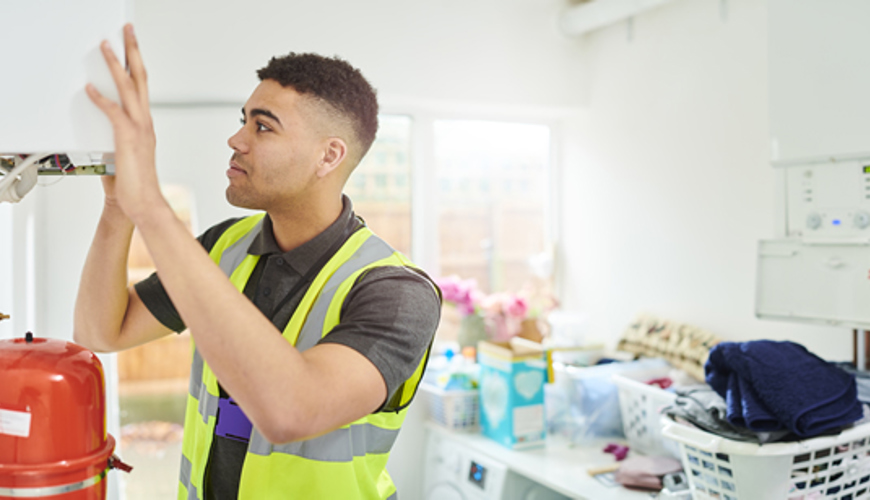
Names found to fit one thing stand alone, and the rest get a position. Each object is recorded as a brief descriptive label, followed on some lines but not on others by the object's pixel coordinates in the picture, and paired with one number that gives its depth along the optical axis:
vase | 2.71
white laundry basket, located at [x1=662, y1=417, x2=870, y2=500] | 1.45
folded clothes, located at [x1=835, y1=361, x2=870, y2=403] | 1.65
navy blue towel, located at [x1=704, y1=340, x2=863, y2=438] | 1.46
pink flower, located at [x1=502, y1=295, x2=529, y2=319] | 2.71
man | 0.77
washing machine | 2.09
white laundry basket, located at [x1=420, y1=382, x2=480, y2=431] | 2.38
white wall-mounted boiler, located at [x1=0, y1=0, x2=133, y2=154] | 0.74
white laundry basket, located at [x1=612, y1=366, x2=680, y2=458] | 2.01
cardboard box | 2.17
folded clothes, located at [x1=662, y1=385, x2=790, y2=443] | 1.48
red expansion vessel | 0.83
